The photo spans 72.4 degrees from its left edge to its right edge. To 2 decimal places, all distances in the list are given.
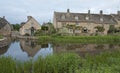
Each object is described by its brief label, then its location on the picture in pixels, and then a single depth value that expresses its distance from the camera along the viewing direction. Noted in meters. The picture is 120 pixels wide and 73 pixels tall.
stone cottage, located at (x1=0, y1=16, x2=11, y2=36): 25.49
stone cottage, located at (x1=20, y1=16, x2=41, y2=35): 22.60
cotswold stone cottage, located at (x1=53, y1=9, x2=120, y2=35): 20.89
